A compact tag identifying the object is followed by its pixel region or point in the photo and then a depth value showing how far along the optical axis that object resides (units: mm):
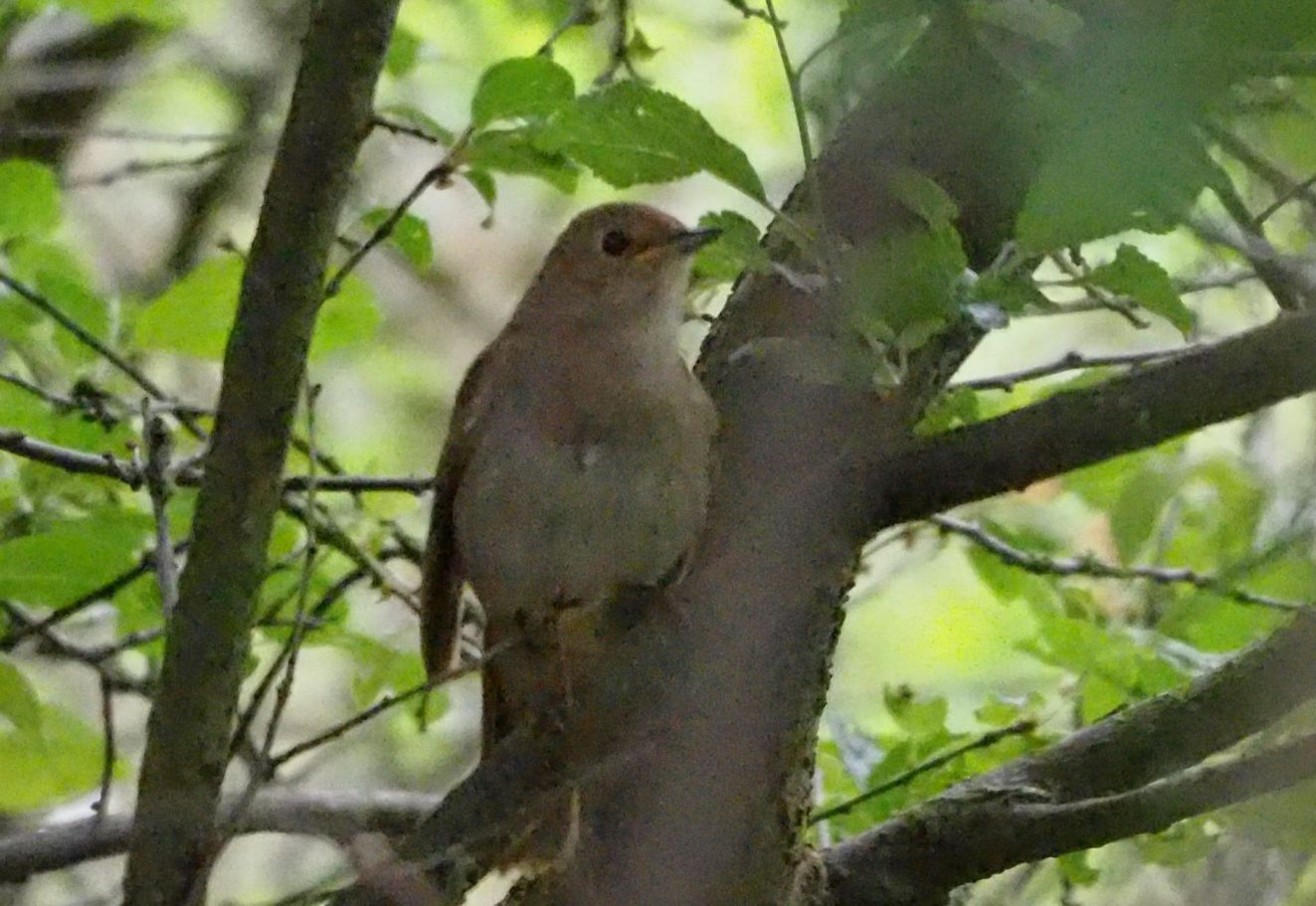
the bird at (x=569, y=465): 4871
